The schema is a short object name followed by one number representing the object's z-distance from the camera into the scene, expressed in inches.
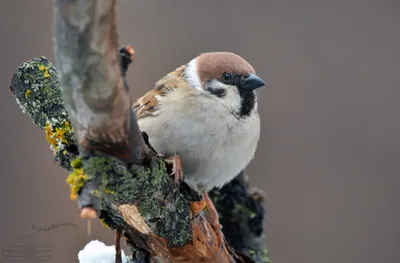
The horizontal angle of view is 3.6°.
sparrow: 106.4
